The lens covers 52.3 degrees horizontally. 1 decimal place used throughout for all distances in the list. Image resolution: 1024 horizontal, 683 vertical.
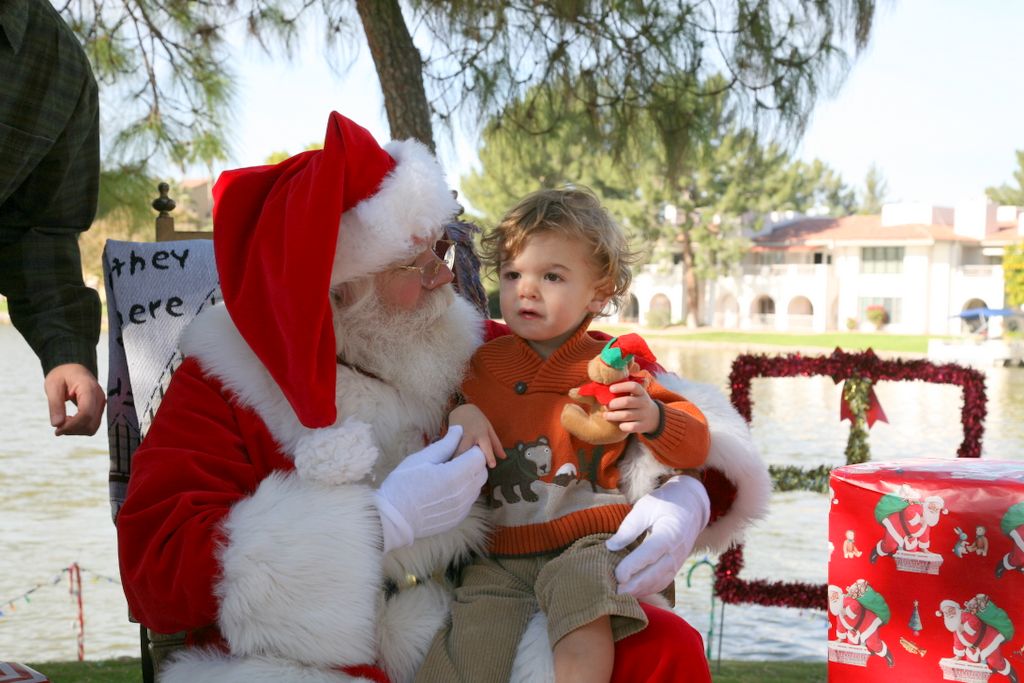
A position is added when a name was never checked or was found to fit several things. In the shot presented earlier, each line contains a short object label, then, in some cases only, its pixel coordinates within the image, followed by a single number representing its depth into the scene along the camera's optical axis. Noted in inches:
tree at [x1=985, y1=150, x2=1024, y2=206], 1904.5
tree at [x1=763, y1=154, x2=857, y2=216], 1429.6
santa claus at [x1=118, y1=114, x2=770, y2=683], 63.2
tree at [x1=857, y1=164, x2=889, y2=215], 2458.2
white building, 1496.1
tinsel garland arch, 150.5
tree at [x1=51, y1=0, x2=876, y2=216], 179.3
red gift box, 75.8
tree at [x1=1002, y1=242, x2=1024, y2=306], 1274.6
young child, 67.4
